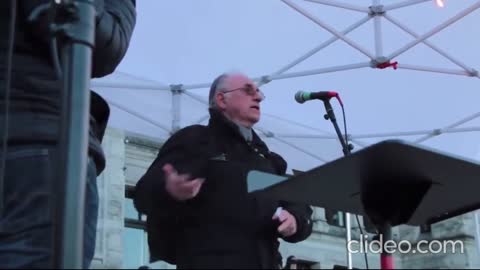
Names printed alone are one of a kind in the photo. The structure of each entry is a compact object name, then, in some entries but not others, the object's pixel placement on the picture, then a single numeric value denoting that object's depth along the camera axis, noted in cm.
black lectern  133
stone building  1057
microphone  317
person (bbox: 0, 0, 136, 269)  117
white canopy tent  426
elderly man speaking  220
